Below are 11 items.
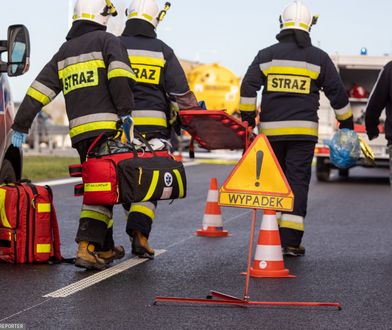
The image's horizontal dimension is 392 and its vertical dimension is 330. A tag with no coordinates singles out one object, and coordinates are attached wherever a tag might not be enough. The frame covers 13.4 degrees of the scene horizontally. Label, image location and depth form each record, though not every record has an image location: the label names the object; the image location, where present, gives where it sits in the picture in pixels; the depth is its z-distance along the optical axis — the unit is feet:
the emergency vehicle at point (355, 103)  107.30
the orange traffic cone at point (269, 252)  39.69
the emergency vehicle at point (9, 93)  39.92
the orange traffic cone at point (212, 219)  54.29
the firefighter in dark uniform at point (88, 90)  39.84
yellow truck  218.99
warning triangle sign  35.39
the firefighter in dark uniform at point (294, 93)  46.54
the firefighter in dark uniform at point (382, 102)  44.42
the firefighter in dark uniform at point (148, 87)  43.85
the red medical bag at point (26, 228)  41.85
